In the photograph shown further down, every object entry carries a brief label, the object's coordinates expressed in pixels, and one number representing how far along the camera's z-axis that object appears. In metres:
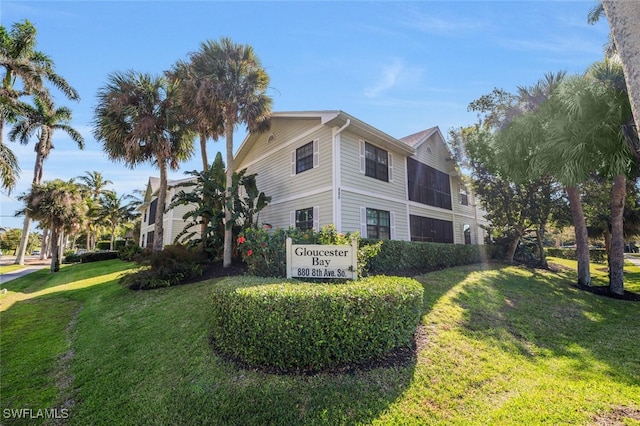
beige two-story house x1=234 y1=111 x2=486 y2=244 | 10.77
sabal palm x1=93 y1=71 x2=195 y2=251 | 12.89
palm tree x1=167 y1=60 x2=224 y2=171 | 10.34
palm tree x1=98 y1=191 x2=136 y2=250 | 42.56
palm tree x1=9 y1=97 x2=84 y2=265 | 23.38
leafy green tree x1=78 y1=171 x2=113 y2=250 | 39.19
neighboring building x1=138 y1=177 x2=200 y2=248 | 22.64
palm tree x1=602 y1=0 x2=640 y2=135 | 3.00
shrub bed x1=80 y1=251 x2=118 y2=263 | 24.05
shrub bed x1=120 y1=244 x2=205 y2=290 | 9.46
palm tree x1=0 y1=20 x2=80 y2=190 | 15.52
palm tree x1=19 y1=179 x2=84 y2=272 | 16.20
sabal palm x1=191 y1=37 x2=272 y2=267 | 10.48
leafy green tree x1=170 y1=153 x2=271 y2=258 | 11.57
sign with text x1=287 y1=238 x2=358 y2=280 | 5.49
